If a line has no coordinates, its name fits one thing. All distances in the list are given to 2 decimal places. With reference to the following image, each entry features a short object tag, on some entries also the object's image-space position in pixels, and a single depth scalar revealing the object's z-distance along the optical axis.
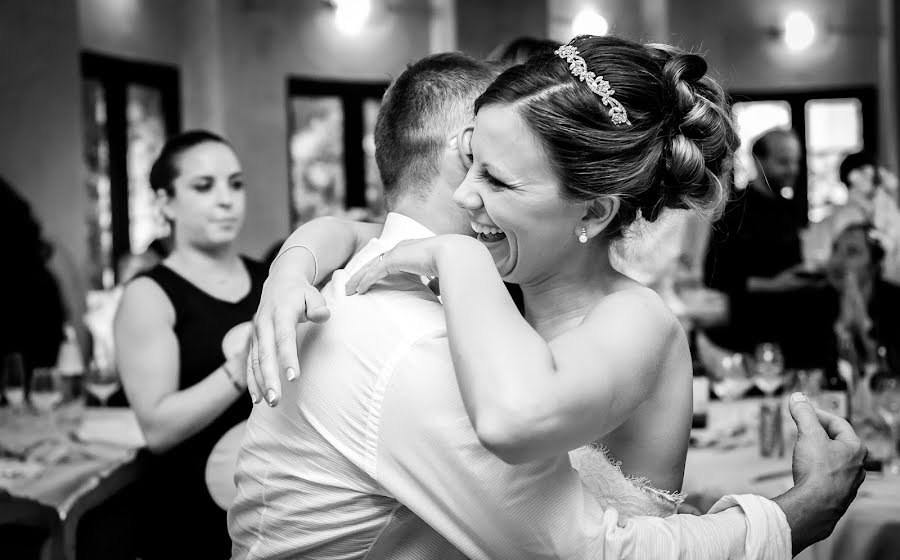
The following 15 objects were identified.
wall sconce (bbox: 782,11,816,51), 9.88
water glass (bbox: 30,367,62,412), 3.13
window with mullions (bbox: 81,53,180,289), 7.62
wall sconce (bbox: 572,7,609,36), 9.39
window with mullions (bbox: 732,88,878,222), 10.03
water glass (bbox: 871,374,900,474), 2.54
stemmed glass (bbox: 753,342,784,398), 3.05
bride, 1.12
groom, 1.20
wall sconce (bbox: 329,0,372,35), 9.37
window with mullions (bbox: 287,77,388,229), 9.57
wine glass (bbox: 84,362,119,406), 3.46
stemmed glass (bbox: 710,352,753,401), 3.09
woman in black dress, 2.45
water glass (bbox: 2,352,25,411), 3.18
